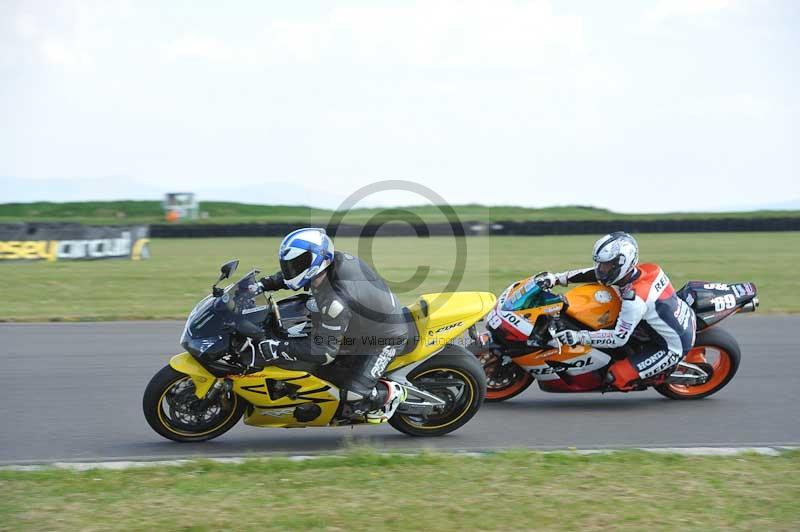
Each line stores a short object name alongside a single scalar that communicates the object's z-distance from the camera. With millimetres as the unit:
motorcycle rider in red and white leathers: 15477
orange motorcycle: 15703
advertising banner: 46031
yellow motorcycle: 12750
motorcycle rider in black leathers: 12711
